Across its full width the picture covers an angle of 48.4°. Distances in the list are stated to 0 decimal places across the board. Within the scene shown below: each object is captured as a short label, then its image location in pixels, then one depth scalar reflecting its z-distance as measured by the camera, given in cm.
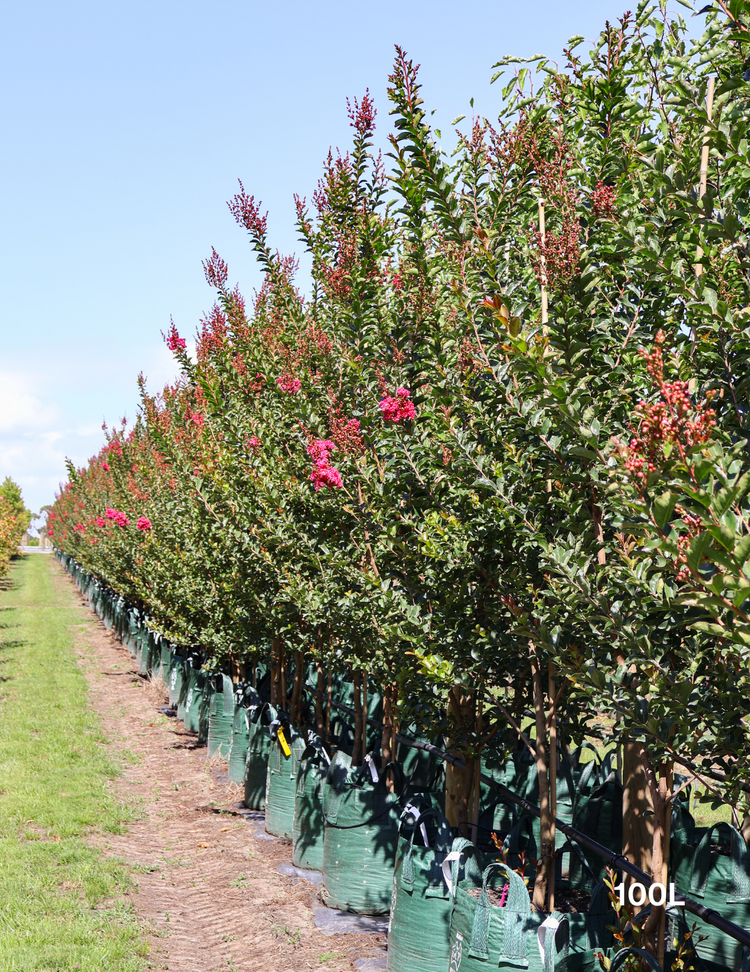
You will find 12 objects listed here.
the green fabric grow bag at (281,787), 703
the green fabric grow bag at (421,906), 426
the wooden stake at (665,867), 335
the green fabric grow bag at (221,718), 948
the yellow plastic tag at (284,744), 690
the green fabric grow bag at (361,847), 550
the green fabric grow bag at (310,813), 626
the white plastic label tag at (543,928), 345
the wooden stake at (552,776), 391
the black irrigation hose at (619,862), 327
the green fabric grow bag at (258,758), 788
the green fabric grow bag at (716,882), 389
